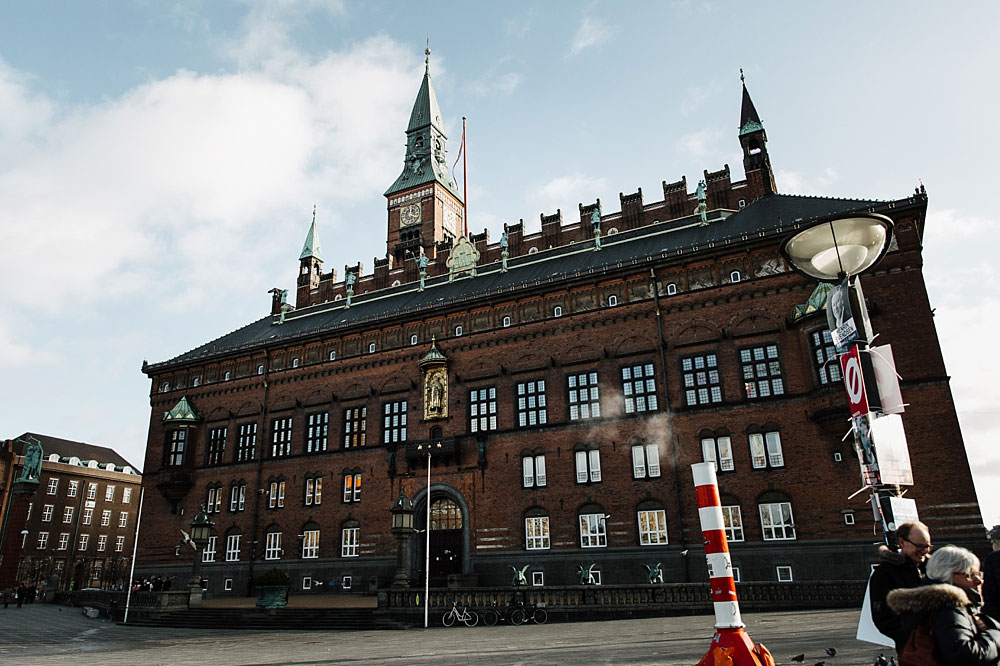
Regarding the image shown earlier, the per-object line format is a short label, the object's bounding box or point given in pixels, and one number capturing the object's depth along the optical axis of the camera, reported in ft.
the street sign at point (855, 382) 24.47
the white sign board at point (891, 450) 23.43
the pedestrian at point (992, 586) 16.49
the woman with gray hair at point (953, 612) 13.50
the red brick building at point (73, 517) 180.45
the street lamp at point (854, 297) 23.91
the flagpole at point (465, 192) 186.50
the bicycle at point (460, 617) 75.31
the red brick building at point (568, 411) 88.69
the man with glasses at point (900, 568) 17.33
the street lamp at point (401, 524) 86.94
